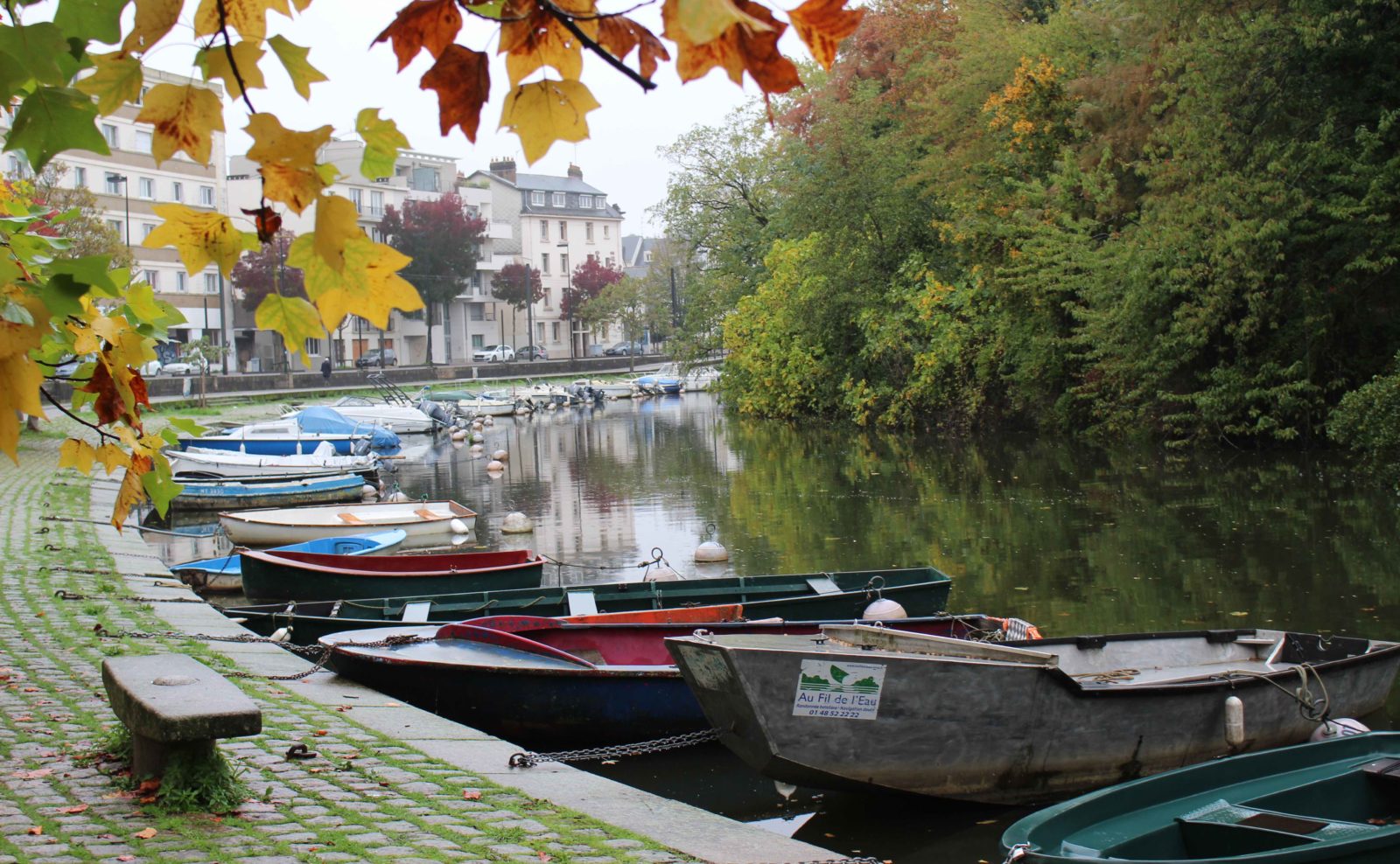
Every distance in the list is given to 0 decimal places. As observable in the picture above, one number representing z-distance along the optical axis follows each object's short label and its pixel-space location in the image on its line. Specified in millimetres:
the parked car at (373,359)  82938
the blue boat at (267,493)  26922
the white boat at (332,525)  21297
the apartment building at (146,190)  59562
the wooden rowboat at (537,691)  9672
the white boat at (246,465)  29766
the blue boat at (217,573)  17234
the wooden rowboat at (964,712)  7965
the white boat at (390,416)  48469
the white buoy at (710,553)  19078
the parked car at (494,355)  96000
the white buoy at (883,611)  11844
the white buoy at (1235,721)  8688
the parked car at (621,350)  106250
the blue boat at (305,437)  33250
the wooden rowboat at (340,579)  14961
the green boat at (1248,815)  5902
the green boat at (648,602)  12172
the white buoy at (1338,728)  8602
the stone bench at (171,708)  5621
